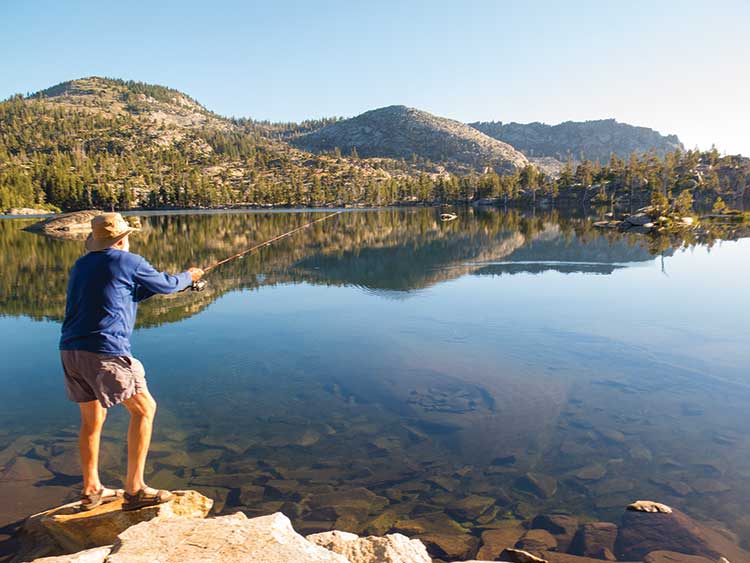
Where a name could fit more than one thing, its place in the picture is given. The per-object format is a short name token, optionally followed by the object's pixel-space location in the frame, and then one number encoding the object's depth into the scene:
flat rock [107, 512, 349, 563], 4.25
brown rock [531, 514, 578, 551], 6.54
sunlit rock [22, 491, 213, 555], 5.63
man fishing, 5.55
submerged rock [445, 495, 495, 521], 7.08
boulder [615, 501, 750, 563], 6.19
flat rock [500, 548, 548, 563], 5.90
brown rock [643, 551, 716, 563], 5.98
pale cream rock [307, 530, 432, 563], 4.98
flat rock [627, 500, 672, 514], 7.05
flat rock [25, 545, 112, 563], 4.39
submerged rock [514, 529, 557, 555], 6.34
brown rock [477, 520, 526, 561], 6.23
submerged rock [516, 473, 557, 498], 7.66
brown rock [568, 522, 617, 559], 6.29
